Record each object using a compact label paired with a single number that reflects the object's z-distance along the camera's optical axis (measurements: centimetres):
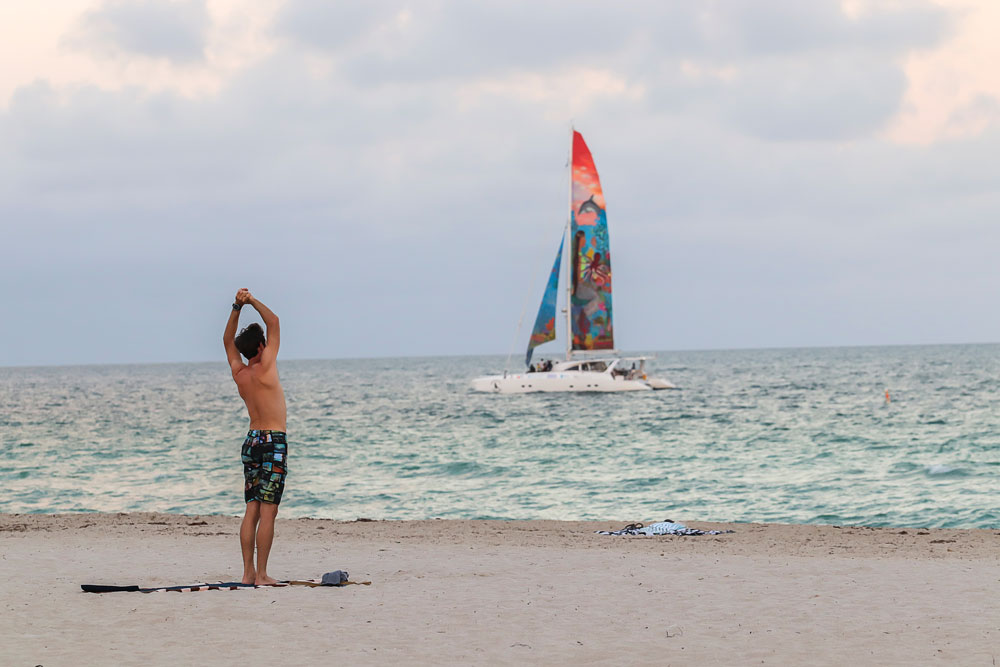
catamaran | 12837
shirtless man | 1659
